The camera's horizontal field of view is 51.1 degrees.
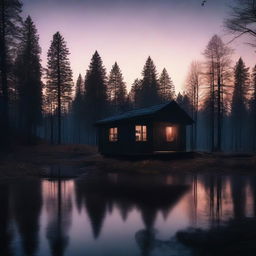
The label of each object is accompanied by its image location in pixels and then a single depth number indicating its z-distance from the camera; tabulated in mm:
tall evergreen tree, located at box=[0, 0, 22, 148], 30594
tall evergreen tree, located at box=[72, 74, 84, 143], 74175
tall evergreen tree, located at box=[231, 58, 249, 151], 56875
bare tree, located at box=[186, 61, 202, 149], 54094
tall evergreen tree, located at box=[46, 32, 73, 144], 50719
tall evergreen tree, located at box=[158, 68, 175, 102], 68938
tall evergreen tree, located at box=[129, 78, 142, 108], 66500
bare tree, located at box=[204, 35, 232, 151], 38094
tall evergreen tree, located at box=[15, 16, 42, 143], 43781
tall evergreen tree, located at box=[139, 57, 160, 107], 61625
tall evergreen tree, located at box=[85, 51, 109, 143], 57031
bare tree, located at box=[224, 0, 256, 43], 17016
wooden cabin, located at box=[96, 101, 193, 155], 27281
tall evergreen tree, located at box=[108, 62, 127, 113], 68500
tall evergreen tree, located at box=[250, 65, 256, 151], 56366
